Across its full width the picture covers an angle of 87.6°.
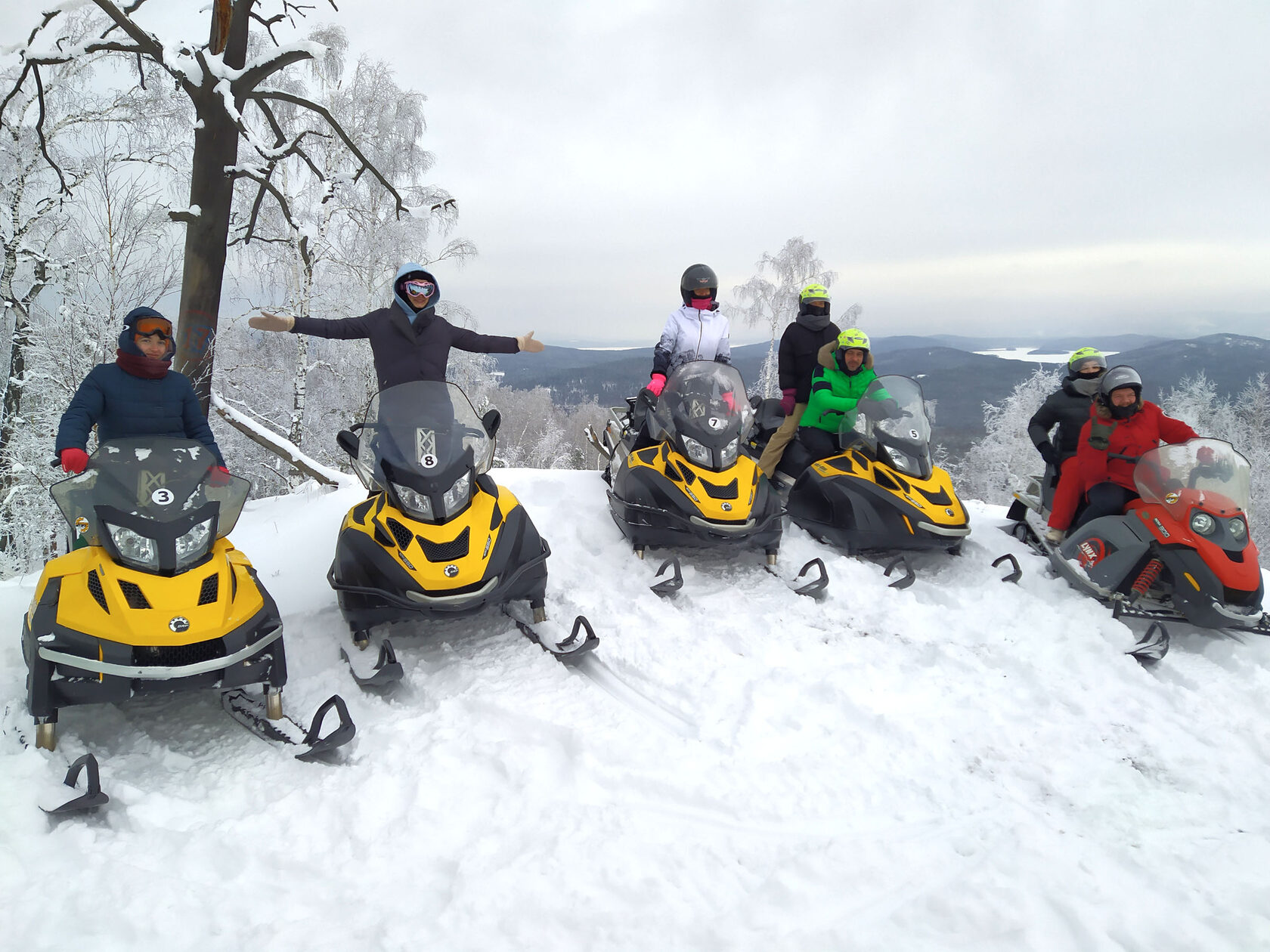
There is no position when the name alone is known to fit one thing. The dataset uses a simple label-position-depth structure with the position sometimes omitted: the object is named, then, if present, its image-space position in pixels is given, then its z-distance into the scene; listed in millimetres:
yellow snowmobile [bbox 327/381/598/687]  3406
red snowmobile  3883
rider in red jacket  4773
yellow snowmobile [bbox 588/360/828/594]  4652
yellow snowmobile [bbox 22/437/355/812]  2619
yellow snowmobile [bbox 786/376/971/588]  4961
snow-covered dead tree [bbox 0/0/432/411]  5824
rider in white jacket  5707
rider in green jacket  5742
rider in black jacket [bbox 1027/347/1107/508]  5688
